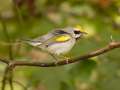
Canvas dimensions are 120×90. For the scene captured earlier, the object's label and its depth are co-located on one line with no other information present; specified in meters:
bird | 4.23
